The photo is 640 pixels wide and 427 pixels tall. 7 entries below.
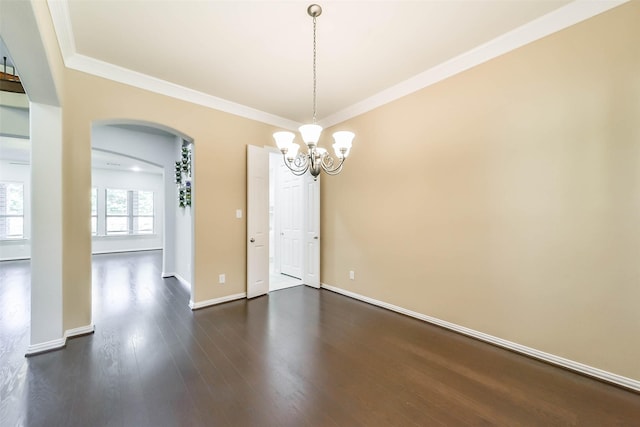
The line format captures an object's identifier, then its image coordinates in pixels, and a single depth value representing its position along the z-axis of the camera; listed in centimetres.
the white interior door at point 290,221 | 505
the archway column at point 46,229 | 235
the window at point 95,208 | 795
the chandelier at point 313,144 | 204
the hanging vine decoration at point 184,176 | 453
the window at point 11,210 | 678
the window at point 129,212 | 830
